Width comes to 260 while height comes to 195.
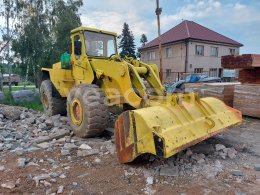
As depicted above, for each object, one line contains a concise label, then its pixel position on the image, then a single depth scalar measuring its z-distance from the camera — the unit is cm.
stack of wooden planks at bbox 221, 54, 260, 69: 442
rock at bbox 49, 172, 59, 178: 263
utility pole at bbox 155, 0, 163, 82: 809
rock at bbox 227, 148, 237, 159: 315
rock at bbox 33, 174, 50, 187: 251
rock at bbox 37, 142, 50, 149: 361
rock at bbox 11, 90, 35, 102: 843
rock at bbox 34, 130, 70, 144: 387
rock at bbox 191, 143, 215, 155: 325
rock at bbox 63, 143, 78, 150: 348
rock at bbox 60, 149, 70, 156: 329
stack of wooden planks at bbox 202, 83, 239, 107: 545
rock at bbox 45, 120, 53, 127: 467
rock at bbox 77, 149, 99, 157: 324
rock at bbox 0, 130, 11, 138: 406
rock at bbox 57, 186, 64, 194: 233
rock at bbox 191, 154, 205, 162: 301
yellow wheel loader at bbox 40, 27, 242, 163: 261
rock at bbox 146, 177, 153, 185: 249
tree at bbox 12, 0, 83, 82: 1278
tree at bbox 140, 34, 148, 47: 4342
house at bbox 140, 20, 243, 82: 2007
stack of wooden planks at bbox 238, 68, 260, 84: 515
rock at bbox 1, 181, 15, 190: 241
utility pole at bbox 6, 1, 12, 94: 1202
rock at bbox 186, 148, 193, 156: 308
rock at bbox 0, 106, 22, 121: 513
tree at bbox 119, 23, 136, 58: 2871
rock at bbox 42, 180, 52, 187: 244
